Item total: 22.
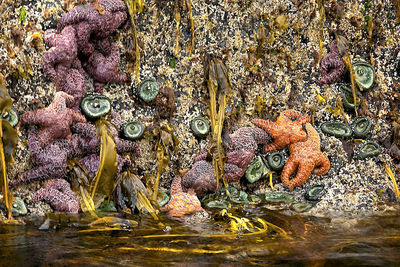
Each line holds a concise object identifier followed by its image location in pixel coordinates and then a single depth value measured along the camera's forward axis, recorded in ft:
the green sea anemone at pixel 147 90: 16.46
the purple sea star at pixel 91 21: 15.37
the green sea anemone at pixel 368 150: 17.37
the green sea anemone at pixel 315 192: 16.03
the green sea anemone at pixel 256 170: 16.72
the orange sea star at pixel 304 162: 16.76
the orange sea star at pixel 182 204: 14.26
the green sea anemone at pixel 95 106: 15.38
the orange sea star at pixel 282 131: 17.02
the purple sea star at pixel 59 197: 13.76
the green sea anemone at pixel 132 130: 15.81
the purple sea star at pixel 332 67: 18.10
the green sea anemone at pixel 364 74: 18.08
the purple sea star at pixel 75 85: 15.30
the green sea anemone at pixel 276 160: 17.06
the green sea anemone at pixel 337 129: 17.63
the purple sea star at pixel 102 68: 15.96
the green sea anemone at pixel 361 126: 17.75
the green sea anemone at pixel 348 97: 18.07
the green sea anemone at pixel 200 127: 16.70
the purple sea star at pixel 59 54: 14.99
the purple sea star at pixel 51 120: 14.33
